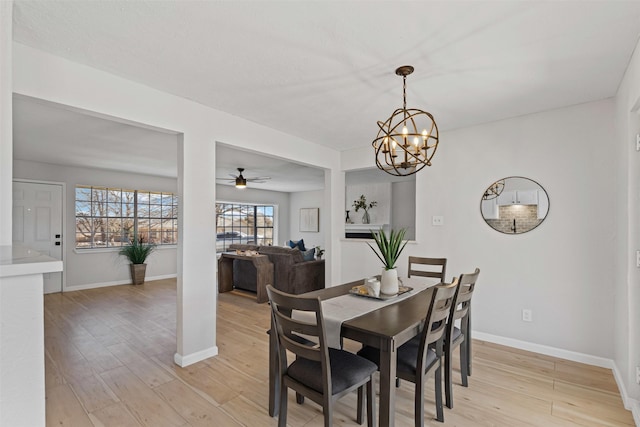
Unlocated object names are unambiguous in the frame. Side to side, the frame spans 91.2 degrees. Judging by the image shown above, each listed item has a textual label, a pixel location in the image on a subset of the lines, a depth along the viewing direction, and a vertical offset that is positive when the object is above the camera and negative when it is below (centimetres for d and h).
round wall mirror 319 +10
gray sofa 499 -98
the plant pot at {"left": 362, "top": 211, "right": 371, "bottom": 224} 737 -10
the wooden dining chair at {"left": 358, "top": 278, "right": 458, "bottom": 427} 181 -91
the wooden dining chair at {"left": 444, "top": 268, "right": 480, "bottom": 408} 215 -91
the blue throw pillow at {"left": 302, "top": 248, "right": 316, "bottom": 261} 542 -73
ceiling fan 599 +79
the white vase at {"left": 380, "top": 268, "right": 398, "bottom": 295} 236 -52
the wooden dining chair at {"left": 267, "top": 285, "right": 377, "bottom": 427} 161 -88
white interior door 530 -11
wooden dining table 162 -67
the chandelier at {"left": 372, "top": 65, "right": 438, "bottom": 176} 217 +97
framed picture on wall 953 -17
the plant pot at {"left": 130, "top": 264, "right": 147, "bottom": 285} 634 -122
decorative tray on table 232 -61
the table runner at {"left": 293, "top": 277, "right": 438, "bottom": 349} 182 -63
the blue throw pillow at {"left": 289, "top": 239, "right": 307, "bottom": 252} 768 -80
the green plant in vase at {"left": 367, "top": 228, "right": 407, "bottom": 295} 236 -41
